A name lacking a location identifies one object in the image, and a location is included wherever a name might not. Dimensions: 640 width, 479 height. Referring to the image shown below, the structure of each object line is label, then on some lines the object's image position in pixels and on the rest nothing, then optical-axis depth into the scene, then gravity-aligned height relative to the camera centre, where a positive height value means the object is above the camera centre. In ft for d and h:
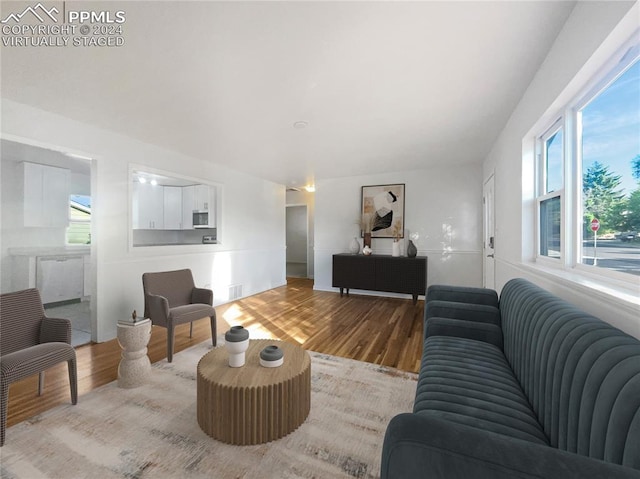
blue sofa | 2.12 -1.79
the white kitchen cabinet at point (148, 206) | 17.98 +2.27
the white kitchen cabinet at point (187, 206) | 18.37 +2.31
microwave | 18.04 +1.40
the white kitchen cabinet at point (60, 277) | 14.24 -2.11
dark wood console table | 15.48 -2.12
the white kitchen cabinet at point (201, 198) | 17.23 +2.77
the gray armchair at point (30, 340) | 5.48 -2.43
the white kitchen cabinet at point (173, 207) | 18.70 +2.27
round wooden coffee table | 4.94 -3.10
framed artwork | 17.52 +1.90
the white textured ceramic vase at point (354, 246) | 17.99 -0.49
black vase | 15.96 -0.69
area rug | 4.51 -3.88
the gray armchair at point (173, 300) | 8.69 -2.26
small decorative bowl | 5.68 -2.54
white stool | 6.95 -3.05
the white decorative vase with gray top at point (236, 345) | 5.62 -2.24
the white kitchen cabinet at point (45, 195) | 14.14 +2.46
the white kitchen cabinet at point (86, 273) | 15.98 -2.04
